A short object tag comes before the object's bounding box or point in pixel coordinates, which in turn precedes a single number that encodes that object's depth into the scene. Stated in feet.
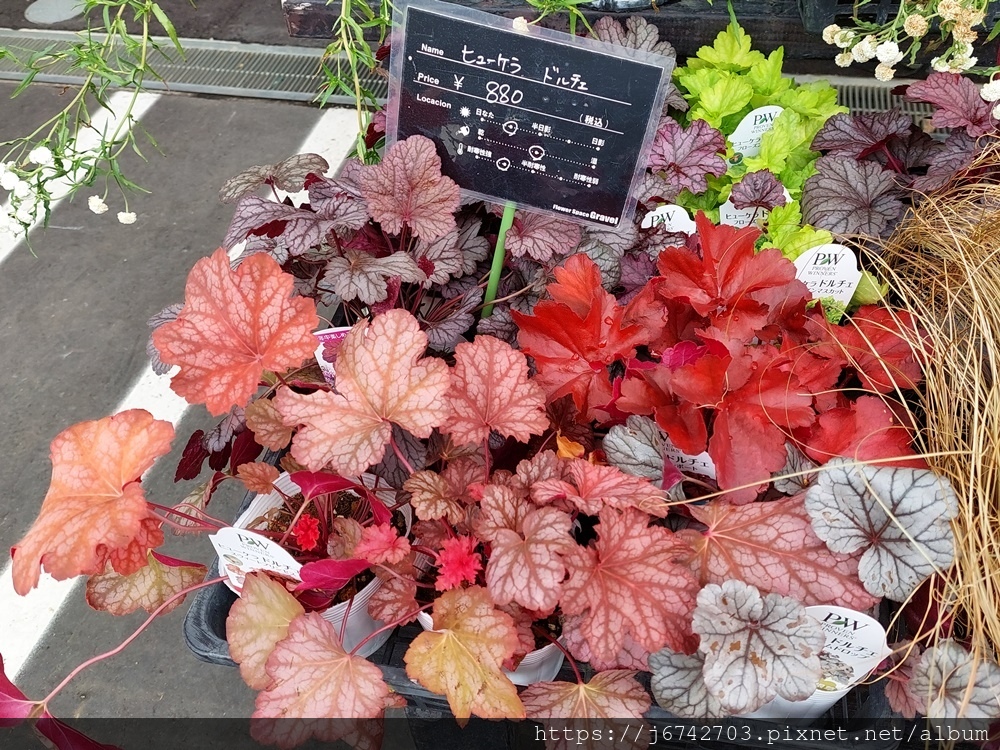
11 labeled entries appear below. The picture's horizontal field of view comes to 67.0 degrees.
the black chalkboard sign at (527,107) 2.60
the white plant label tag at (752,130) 3.97
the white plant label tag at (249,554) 2.55
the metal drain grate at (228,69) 7.93
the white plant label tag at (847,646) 2.22
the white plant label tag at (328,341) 3.15
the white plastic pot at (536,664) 2.68
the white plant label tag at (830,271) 3.16
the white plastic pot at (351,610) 2.87
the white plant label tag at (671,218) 3.51
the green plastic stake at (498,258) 3.09
